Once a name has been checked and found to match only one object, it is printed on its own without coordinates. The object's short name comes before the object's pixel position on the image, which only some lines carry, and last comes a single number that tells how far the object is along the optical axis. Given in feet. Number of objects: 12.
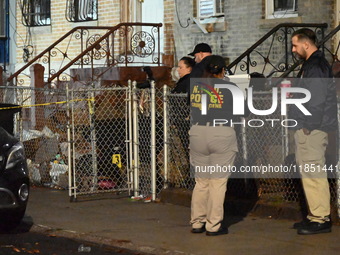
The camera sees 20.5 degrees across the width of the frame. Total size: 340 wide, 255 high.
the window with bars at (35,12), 77.05
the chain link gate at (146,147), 41.19
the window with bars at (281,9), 55.88
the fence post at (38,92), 57.00
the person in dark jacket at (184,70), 39.50
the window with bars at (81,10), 71.92
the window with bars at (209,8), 61.00
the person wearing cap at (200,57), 33.01
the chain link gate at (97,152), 42.86
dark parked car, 33.58
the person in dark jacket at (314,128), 31.01
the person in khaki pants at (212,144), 32.12
